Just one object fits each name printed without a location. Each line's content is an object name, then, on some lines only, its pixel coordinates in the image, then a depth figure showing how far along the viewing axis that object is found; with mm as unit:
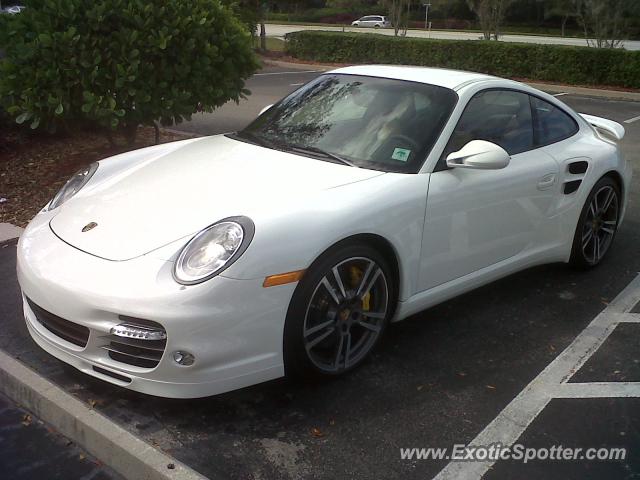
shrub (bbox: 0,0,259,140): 6015
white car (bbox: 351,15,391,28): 52438
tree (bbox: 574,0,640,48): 18844
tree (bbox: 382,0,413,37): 25141
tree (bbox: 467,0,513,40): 21898
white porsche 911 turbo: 2777
